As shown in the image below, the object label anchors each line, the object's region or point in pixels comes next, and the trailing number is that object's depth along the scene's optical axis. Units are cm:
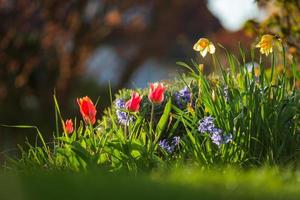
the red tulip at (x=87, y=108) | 636
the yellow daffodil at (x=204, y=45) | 668
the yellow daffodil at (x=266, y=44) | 657
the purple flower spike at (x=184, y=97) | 745
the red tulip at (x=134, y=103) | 631
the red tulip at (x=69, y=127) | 679
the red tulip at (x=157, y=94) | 635
